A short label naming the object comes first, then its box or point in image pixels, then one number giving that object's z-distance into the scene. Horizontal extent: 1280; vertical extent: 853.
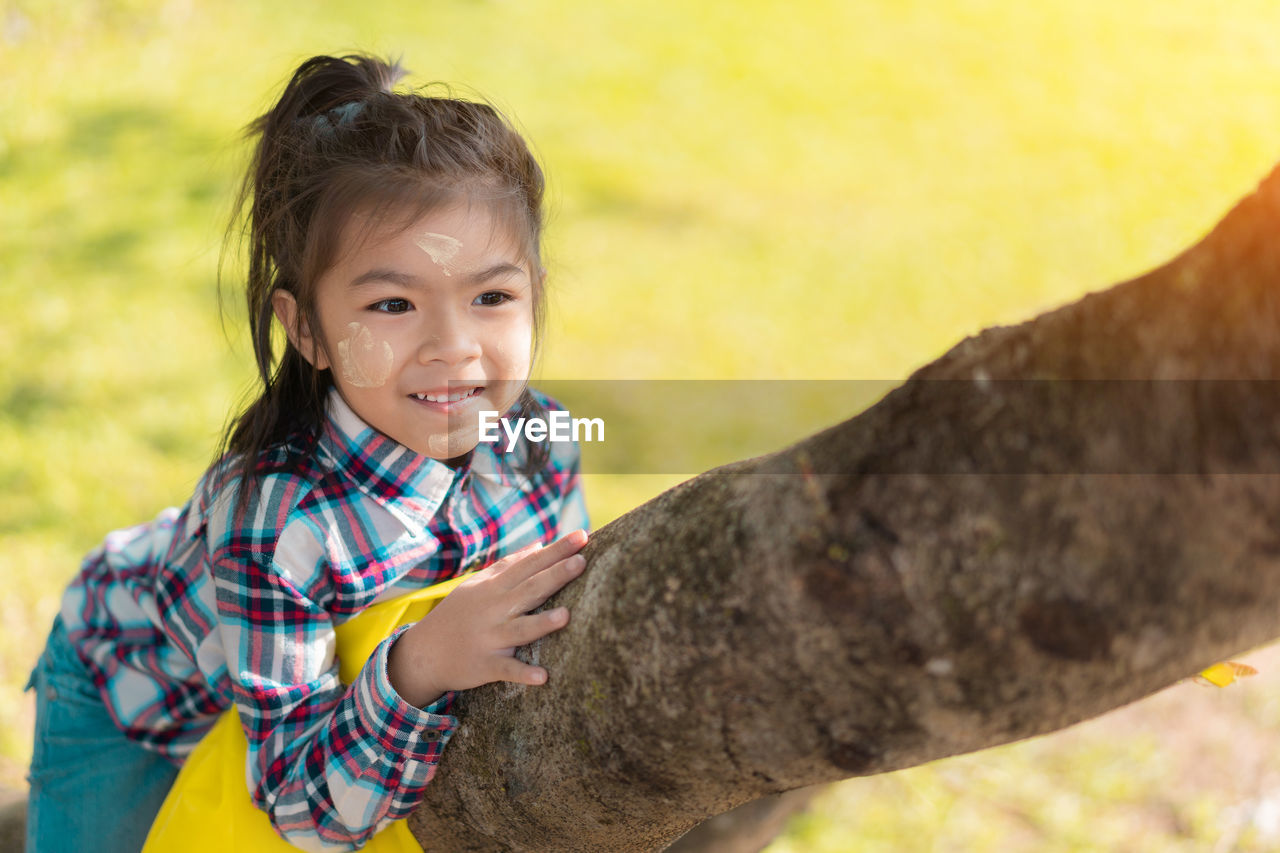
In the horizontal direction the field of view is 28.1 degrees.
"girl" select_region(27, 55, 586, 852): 1.23
